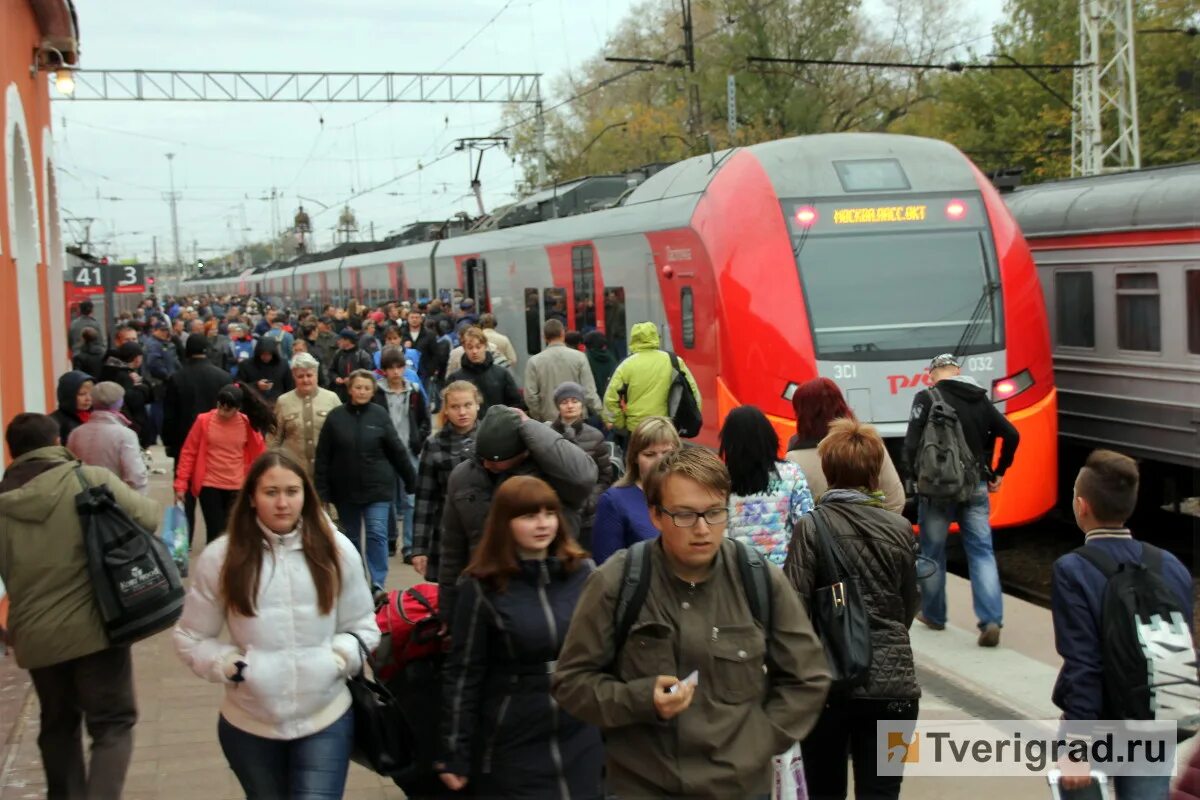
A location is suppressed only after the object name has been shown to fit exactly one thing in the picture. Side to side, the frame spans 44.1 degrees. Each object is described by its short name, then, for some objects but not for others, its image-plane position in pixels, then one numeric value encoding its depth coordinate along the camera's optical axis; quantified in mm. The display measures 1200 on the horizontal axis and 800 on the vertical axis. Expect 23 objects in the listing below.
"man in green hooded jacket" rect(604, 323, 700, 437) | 10805
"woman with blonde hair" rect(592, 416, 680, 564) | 5426
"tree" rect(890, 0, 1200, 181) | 36406
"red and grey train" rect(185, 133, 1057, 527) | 11094
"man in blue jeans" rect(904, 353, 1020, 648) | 8219
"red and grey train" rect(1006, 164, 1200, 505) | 11992
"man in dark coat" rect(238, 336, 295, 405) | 11953
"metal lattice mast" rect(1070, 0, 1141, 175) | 26875
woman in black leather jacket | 4691
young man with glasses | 3586
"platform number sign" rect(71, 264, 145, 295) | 22047
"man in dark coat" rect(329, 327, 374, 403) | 13234
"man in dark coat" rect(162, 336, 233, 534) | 11070
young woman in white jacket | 4418
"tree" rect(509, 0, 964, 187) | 48188
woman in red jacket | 9461
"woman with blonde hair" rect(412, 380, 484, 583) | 7132
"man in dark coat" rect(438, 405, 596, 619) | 5543
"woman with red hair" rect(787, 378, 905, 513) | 6277
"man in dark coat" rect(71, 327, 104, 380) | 14438
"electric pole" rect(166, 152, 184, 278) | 105188
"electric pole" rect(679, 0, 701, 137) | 25367
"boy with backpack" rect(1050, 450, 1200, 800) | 4238
